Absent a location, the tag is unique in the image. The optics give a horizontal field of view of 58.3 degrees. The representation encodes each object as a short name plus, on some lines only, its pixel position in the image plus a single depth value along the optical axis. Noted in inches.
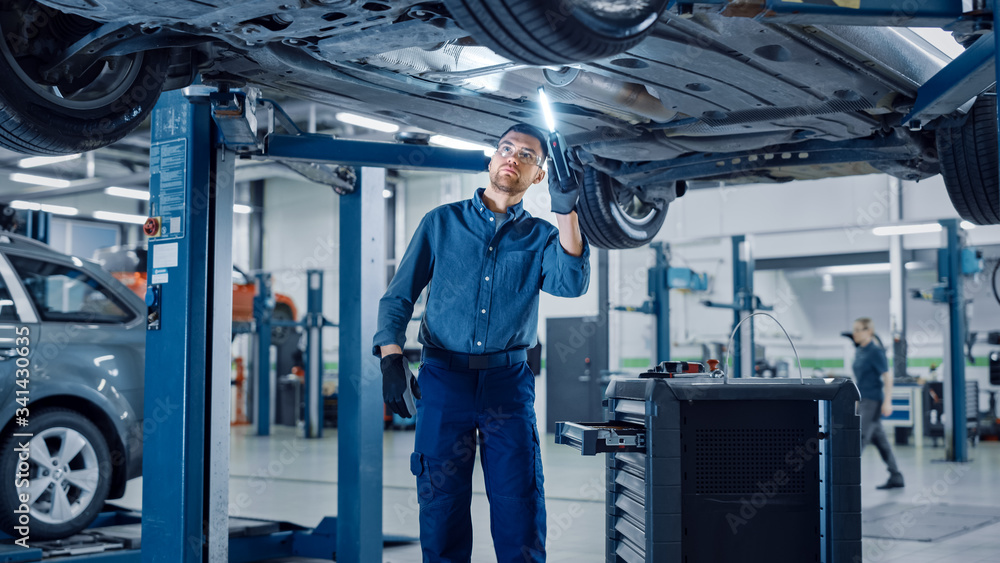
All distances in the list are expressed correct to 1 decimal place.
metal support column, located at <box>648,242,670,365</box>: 351.6
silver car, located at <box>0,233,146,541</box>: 156.9
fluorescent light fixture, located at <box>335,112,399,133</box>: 407.2
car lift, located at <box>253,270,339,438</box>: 479.5
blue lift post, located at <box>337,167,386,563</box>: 149.4
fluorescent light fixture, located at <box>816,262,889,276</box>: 609.5
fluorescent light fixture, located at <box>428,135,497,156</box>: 407.4
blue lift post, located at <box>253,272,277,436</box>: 485.7
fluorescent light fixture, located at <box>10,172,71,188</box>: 539.2
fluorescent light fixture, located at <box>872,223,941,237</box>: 523.8
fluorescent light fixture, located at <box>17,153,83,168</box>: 508.4
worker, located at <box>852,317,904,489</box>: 287.9
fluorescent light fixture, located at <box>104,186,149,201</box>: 538.1
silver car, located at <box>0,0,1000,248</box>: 88.1
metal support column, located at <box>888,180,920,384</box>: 459.5
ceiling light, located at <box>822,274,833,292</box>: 635.5
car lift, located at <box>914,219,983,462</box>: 365.4
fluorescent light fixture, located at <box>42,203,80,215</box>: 587.7
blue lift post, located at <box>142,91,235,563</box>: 119.0
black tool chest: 86.6
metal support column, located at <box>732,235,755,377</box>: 359.3
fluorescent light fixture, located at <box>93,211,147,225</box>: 589.3
